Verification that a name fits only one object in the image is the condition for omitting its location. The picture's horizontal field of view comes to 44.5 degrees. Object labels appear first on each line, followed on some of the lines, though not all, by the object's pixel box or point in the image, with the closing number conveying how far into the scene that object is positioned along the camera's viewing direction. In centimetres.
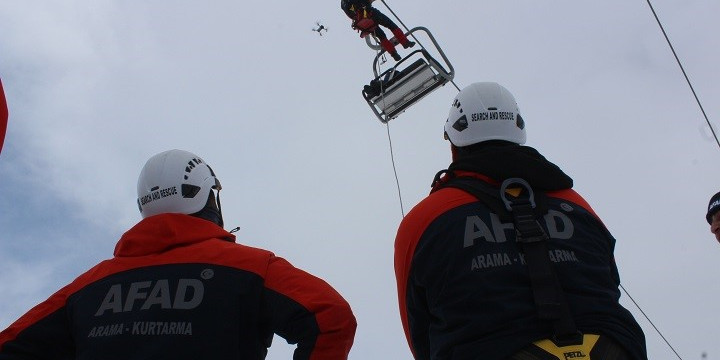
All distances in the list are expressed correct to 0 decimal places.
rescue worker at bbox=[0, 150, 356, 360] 336
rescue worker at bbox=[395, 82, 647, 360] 296
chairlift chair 832
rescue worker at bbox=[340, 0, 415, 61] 909
